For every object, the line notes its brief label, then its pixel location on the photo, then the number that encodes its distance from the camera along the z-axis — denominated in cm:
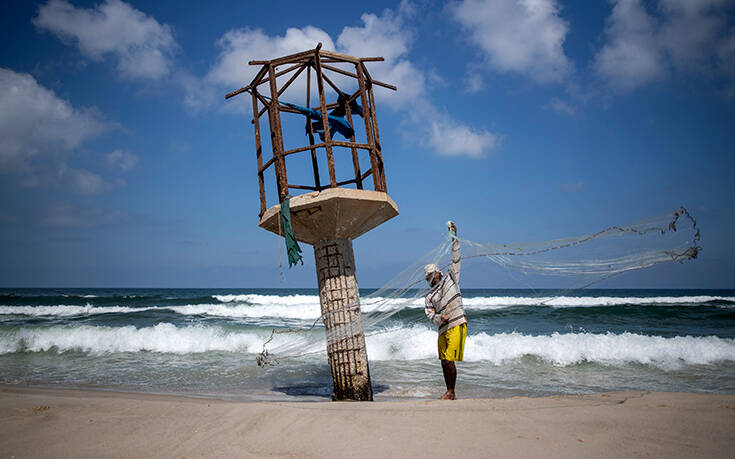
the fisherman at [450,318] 551
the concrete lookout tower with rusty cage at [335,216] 536
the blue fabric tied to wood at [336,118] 605
